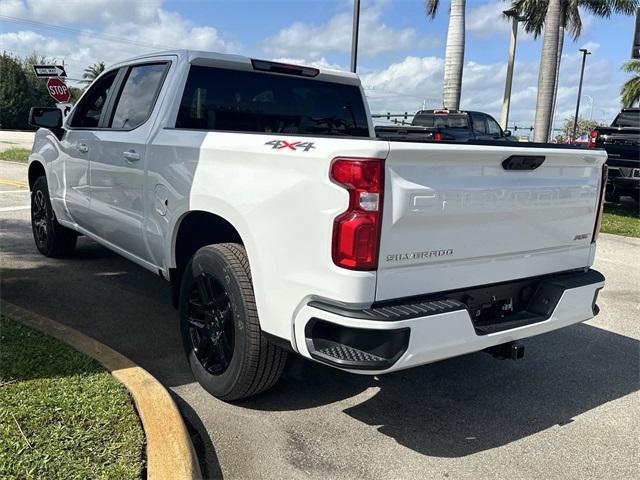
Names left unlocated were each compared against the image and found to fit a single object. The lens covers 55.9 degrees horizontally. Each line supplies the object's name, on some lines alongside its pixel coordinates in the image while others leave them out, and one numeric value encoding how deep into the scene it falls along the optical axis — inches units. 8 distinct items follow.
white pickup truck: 105.7
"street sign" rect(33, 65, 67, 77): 500.7
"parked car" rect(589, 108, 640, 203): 450.9
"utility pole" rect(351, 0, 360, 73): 450.0
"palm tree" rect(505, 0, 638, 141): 606.5
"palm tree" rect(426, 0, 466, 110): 591.2
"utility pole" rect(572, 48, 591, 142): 1588.3
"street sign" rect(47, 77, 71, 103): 546.9
